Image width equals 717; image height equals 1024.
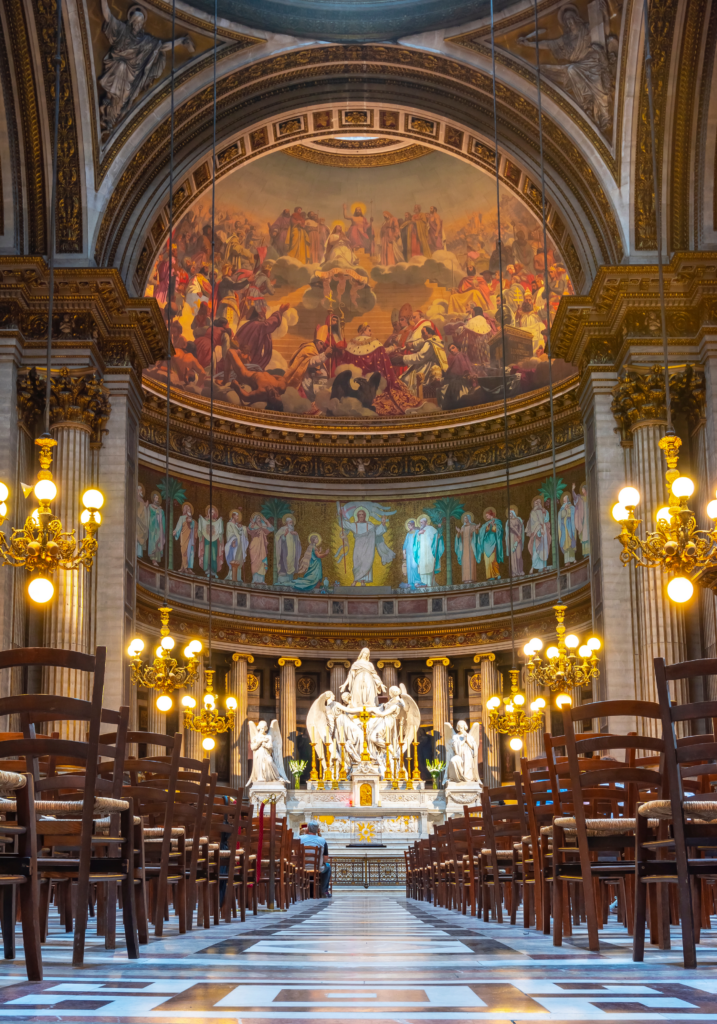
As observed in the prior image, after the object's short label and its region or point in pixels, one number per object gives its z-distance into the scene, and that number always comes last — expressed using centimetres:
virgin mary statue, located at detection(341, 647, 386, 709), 2895
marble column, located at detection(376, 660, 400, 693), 3225
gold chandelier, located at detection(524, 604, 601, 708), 1891
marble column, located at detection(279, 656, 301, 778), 3107
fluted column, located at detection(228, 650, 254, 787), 3031
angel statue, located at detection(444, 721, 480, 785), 2817
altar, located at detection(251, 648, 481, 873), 2561
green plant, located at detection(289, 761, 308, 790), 2992
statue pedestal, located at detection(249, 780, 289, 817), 2739
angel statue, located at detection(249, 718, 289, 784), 2853
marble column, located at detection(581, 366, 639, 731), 1923
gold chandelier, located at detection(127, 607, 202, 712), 1900
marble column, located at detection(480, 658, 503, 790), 3023
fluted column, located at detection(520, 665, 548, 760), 2933
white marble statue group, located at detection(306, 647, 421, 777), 2836
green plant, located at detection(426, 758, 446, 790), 3000
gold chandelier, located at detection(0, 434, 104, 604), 1299
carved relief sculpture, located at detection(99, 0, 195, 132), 2122
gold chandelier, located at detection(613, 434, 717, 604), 1250
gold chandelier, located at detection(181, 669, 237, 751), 2295
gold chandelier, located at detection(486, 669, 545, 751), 2280
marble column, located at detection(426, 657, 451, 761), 3131
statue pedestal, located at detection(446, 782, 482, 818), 2629
